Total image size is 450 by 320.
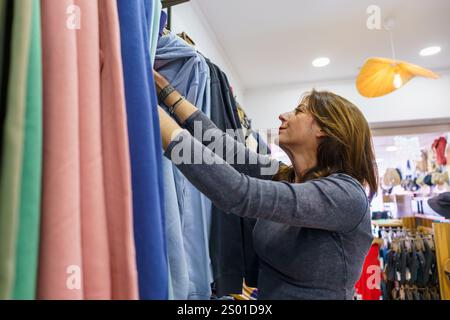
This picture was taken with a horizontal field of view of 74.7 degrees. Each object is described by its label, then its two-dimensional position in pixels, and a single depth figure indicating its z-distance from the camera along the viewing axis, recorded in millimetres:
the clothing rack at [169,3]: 886
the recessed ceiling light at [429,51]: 2402
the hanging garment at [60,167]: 264
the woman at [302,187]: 479
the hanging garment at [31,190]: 249
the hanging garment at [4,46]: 279
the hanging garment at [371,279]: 2422
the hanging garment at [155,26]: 509
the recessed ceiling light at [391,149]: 3074
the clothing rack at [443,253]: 2231
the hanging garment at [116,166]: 304
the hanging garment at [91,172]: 290
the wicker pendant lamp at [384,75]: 1723
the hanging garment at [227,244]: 719
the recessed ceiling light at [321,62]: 2536
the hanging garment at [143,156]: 333
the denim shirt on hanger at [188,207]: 503
